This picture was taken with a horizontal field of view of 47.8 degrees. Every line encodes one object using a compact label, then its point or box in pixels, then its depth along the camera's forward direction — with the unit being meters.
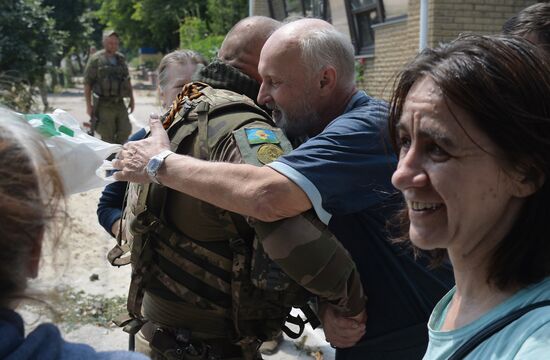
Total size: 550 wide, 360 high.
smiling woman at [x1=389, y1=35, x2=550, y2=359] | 1.19
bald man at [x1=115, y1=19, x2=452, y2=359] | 1.88
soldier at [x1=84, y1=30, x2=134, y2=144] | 9.98
